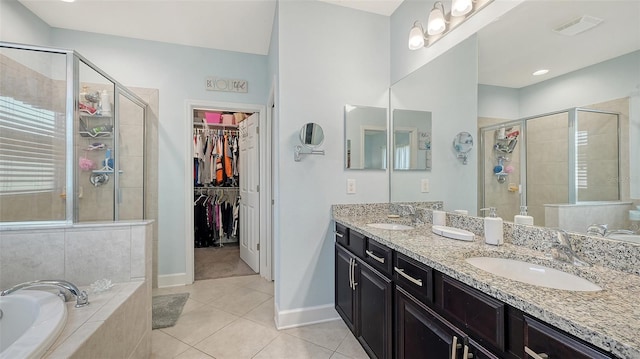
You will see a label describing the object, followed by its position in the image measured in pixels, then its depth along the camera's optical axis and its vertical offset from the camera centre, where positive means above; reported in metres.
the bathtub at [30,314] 1.11 -0.63
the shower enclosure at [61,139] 1.73 +0.32
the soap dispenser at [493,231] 1.27 -0.25
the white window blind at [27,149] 1.92 +0.22
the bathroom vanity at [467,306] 0.60 -0.39
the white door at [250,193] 3.22 -0.19
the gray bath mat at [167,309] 2.16 -1.19
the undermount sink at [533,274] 0.88 -0.36
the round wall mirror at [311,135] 2.08 +0.36
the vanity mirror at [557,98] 0.92 +0.36
